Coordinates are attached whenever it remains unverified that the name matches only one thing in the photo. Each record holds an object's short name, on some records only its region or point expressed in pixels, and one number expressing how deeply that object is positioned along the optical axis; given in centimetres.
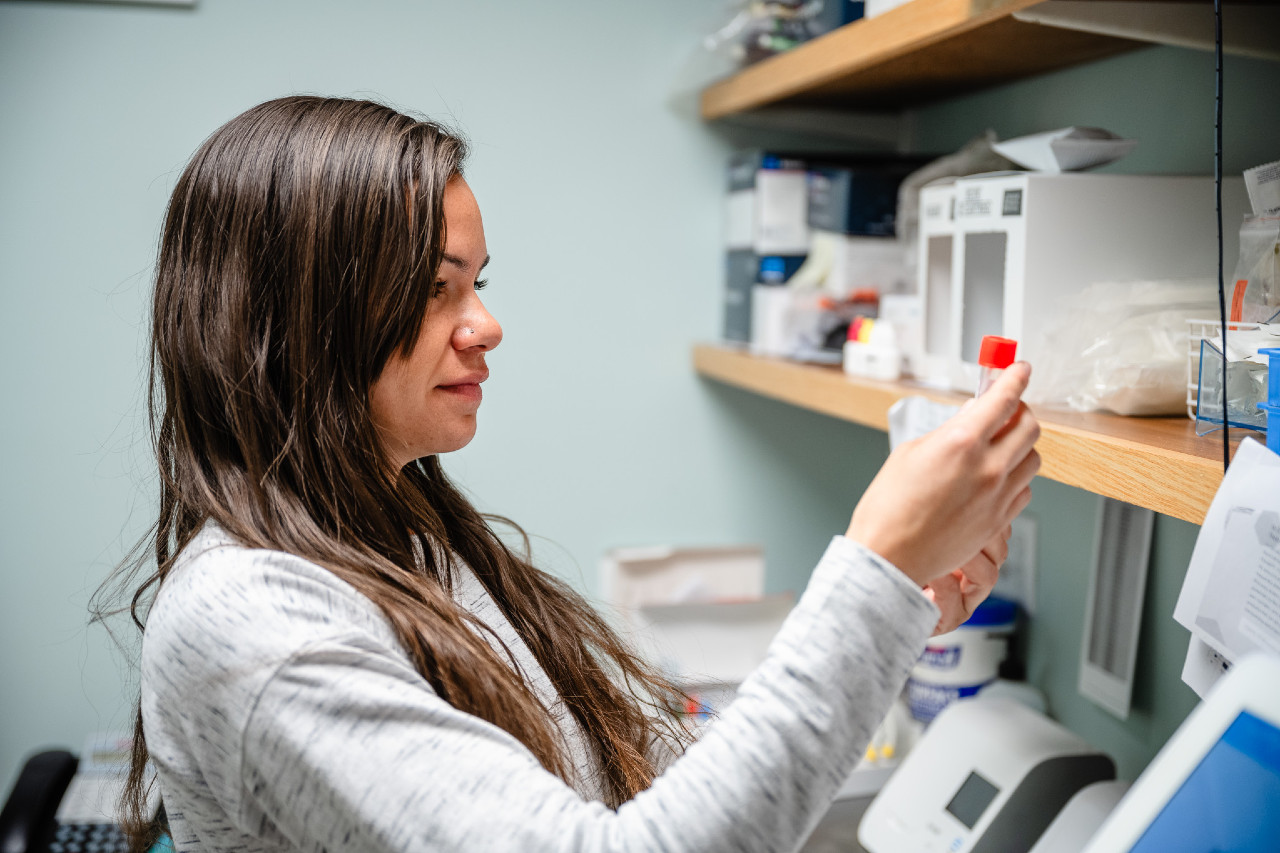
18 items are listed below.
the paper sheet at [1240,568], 64
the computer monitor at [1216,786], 56
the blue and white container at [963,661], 147
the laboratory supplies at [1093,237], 101
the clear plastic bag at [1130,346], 91
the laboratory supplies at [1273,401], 66
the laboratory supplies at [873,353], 129
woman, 57
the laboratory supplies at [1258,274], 77
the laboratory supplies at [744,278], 164
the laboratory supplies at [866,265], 153
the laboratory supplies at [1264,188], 77
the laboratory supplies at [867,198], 153
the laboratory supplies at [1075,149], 103
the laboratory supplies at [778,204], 164
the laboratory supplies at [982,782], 117
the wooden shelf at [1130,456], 71
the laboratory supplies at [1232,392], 75
